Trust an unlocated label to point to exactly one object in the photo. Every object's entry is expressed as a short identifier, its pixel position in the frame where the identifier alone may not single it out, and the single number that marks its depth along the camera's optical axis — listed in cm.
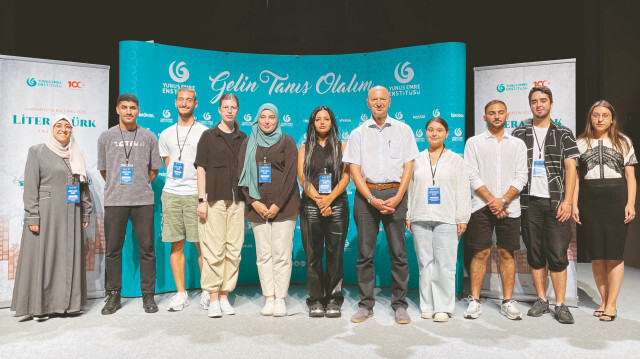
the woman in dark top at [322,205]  335
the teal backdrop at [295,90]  409
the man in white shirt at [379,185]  334
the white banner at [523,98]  388
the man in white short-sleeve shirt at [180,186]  371
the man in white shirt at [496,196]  344
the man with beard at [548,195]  343
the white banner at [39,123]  375
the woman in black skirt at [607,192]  344
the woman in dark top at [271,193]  337
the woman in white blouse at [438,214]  335
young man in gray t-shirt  354
